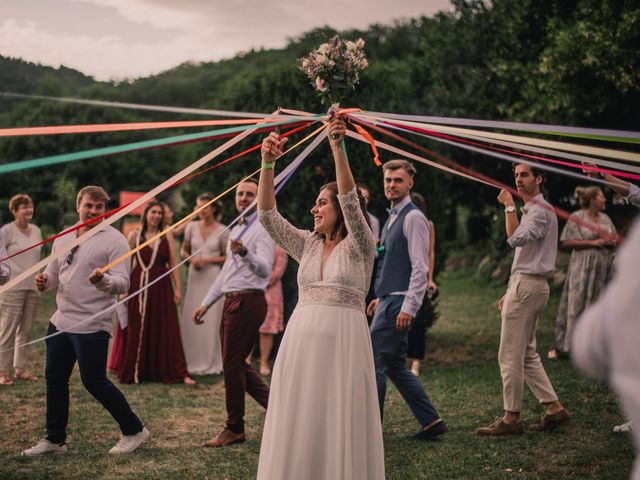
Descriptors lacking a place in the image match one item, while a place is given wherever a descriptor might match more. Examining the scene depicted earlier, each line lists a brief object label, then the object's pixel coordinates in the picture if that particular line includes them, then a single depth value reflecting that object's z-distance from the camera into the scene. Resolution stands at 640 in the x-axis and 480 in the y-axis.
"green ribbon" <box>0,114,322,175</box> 3.69
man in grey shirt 5.92
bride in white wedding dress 3.79
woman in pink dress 9.34
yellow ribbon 4.44
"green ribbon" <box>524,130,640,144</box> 3.57
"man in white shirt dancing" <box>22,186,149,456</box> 5.43
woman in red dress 8.81
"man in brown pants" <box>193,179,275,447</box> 5.99
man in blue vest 5.65
